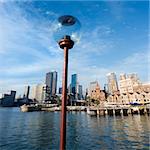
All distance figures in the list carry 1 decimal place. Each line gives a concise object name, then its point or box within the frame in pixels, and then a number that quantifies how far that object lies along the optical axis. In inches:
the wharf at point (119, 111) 2676.7
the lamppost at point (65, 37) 128.0
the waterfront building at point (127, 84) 4521.9
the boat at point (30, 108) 4161.4
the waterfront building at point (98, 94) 4838.5
